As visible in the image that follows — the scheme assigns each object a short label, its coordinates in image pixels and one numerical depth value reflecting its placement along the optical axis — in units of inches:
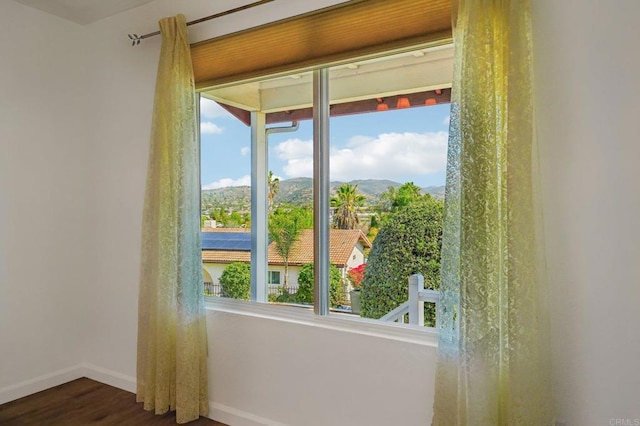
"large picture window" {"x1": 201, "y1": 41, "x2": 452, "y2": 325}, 79.4
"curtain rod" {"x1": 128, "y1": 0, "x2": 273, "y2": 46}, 89.8
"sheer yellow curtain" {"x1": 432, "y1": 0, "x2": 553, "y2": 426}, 61.1
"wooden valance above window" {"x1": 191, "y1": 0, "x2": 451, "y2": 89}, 72.6
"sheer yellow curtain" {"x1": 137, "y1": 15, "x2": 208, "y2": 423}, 95.7
